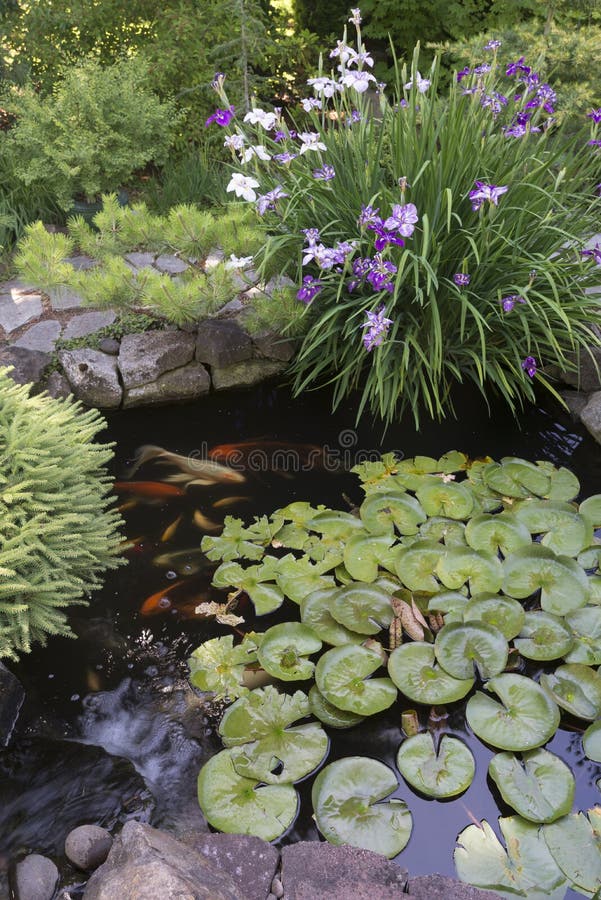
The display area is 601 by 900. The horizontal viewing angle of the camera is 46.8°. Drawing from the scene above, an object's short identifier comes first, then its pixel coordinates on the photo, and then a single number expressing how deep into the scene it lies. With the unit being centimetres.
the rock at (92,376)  323
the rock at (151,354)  326
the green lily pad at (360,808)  179
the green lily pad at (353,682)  205
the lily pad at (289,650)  217
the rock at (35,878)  170
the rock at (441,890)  158
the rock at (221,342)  327
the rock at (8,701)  207
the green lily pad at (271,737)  194
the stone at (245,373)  338
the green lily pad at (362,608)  228
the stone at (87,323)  343
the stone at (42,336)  335
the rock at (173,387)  330
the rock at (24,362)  319
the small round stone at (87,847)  175
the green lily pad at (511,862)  168
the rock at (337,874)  158
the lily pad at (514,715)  194
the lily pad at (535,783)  181
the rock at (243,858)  162
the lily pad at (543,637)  217
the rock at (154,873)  141
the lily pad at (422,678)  206
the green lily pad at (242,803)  182
